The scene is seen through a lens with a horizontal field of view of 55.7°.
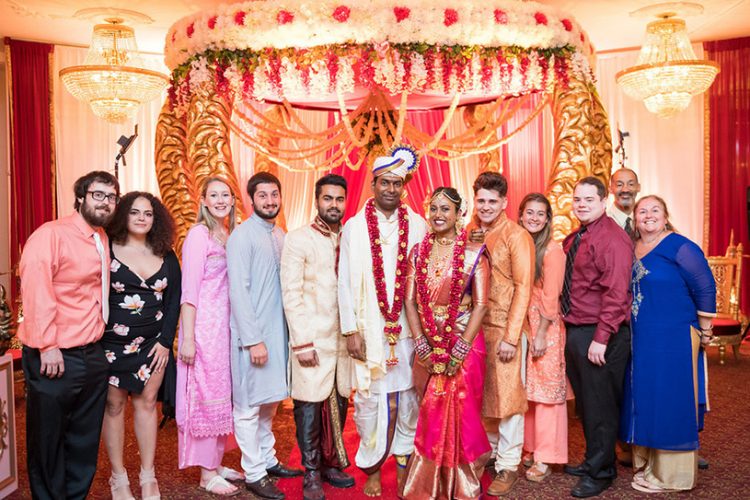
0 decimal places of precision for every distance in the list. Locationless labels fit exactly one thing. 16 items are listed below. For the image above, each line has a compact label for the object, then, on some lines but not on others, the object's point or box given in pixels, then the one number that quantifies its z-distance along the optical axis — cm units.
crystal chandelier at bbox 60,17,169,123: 666
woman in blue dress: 350
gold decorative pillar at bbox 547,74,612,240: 572
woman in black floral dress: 328
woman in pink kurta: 352
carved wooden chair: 655
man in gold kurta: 355
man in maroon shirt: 350
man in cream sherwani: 351
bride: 337
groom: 347
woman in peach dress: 371
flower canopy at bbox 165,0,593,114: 536
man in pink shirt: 302
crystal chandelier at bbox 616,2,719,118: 674
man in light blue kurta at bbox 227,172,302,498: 351
